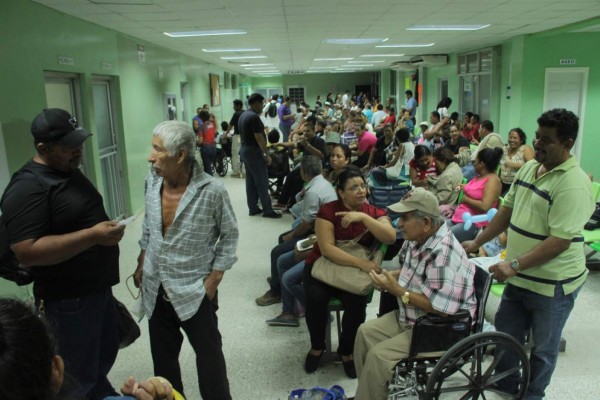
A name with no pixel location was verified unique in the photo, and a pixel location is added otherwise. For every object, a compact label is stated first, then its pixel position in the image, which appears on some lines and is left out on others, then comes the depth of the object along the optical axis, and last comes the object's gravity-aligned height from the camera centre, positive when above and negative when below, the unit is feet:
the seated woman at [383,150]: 22.94 -2.29
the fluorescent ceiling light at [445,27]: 23.25 +3.65
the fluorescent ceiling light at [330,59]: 45.19 +4.30
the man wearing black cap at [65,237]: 6.05 -1.60
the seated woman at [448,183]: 14.45 -2.51
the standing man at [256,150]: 20.88 -1.91
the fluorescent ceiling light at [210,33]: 22.35 +3.60
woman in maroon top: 8.85 -2.75
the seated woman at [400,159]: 19.25 -2.48
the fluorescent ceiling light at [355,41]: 28.25 +3.78
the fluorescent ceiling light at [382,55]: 40.70 +4.17
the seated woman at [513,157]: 18.22 -2.24
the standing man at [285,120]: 43.65 -1.31
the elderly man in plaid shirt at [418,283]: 7.04 -2.75
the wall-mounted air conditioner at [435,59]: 42.19 +3.71
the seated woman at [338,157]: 14.94 -1.68
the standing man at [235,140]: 30.85 -2.13
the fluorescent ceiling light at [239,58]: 38.89 +4.10
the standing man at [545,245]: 6.81 -2.19
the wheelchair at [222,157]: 32.57 -3.41
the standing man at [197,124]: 28.61 -0.92
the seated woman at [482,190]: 12.78 -2.47
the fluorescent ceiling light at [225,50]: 31.73 +3.88
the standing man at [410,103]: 47.04 -0.12
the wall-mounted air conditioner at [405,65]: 50.36 +3.96
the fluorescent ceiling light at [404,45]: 32.25 +3.89
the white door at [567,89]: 28.02 +0.45
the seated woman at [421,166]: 16.20 -2.20
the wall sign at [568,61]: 27.63 +2.08
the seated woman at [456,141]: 23.63 -2.02
